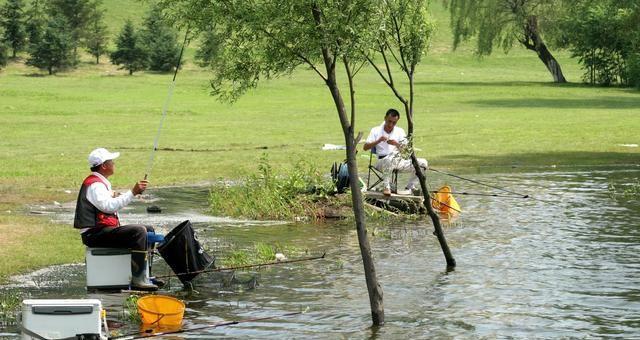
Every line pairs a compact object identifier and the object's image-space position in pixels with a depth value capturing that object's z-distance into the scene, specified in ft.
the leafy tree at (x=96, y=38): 294.25
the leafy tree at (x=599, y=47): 234.79
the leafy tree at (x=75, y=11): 315.78
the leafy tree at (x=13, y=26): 283.38
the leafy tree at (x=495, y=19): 242.37
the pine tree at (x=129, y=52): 271.69
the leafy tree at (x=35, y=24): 279.16
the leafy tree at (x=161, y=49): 271.28
